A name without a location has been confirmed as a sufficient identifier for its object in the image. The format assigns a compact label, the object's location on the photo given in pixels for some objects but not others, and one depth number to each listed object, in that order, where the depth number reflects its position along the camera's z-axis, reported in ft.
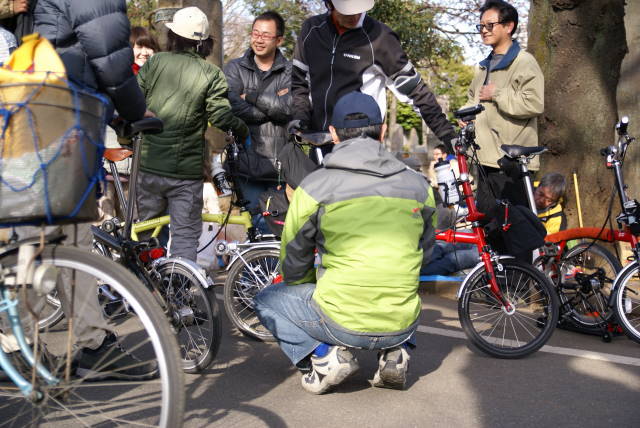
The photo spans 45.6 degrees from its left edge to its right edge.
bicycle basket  7.89
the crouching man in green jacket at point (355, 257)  12.57
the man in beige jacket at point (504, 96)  20.18
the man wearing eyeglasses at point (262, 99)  19.54
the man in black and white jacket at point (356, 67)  17.85
